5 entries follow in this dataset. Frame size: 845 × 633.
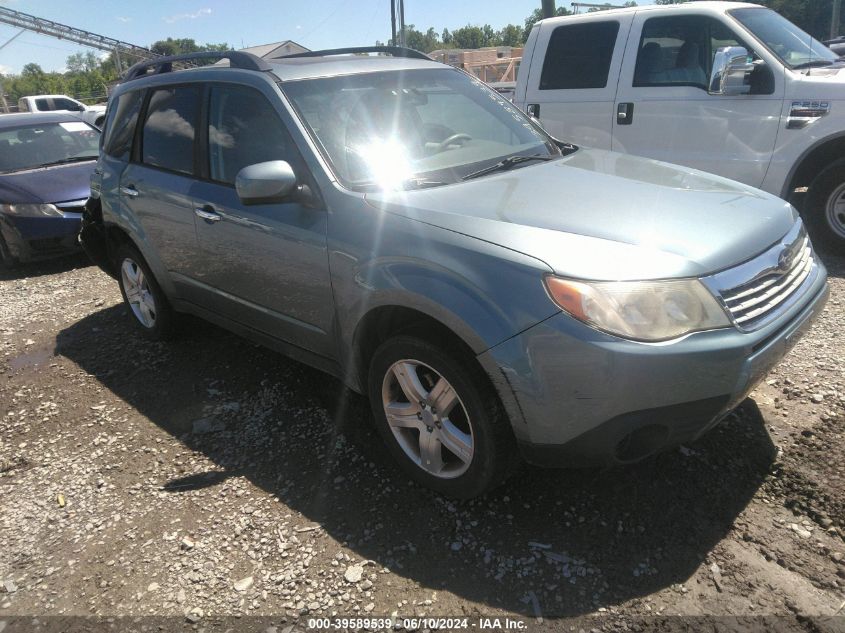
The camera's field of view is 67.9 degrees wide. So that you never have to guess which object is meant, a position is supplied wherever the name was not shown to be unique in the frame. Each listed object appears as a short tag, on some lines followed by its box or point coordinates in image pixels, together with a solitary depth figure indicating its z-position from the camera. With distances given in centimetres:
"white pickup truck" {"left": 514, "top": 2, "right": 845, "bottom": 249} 502
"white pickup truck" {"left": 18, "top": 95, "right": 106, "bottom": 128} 2202
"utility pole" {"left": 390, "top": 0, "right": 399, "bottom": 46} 2750
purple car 691
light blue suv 212
